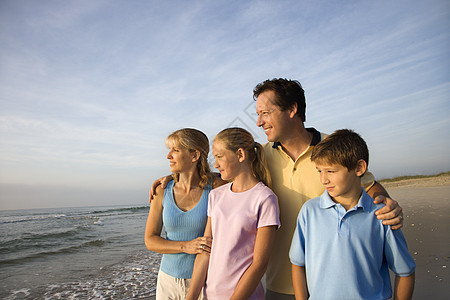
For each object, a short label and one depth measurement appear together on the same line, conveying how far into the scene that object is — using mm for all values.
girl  1797
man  2068
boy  1567
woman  2135
